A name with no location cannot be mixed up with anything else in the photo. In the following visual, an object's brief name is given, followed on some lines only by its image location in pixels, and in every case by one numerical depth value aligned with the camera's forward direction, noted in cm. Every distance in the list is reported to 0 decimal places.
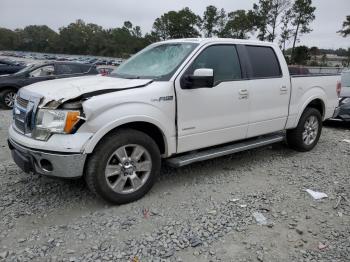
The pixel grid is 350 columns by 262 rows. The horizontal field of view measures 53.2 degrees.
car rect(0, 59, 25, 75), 1411
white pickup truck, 349
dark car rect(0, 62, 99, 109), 1052
